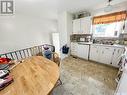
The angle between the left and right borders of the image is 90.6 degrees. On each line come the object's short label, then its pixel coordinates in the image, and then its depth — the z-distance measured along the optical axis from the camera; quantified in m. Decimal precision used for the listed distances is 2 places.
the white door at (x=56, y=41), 3.48
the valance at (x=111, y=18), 2.29
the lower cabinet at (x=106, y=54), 2.12
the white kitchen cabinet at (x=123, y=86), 0.97
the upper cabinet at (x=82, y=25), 2.83
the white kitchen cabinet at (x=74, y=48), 3.12
